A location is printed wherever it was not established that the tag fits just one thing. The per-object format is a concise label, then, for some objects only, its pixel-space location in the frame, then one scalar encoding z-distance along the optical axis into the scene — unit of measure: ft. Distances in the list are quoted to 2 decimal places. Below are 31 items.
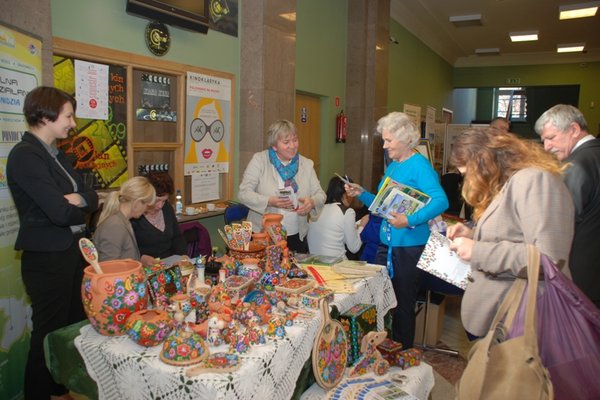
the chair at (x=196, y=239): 10.94
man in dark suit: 8.16
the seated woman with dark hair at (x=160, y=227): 9.12
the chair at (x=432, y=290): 10.77
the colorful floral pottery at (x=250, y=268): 6.83
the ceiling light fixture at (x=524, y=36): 29.83
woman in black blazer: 6.72
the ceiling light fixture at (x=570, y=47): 32.61
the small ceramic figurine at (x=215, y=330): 5.21
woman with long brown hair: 5.04
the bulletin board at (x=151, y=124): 10.13
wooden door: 18.22
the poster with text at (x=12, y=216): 7.43
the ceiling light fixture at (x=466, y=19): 26.42
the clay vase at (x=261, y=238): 7.62
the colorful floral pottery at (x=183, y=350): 4.78
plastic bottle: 12.23
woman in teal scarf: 10.09
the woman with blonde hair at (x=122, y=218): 7.56
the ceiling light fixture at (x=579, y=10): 22.85
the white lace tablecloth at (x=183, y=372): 4.56
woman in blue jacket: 8.91
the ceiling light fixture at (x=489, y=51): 35.76
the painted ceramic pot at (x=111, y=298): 5.24
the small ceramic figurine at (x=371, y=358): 6.78
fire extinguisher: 20.81
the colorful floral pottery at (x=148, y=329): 5.06
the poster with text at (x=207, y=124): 12.75
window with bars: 47.21
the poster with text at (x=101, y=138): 9.71
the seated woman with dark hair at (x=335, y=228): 10.64
